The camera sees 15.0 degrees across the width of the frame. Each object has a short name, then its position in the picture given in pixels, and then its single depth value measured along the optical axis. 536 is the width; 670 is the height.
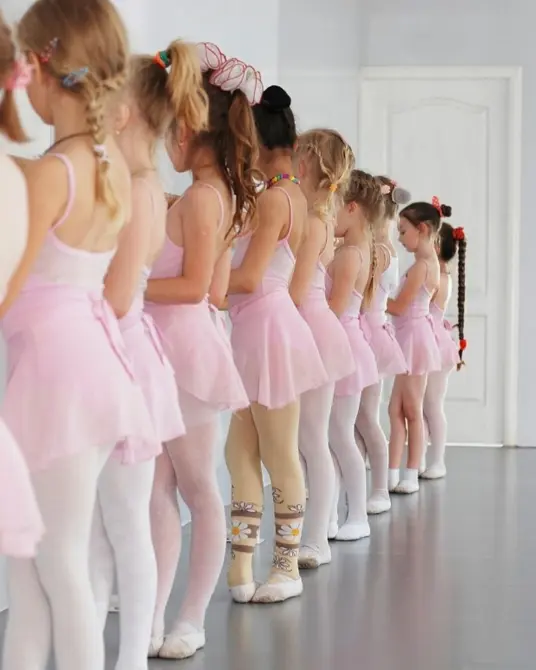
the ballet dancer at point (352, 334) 7.77
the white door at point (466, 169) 13.81
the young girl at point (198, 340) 4.88
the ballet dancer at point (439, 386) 10.81
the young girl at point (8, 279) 2.86
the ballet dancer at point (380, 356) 8.91
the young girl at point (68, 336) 3.37
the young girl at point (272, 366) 5.92
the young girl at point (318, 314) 6.62
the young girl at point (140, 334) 4.03
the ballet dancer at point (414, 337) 10.07
